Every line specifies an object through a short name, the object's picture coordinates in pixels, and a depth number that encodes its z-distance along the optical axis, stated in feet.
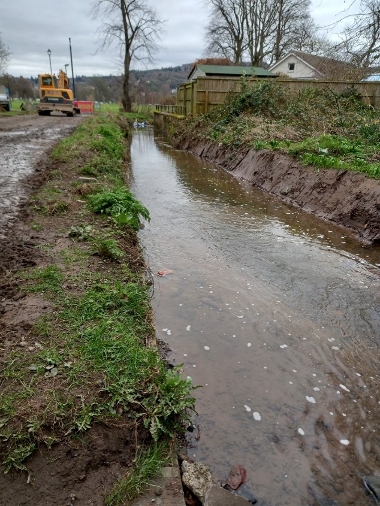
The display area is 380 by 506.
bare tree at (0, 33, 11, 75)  126.14
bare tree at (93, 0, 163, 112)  110.42
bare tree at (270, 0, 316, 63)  115.24
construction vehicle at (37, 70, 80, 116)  87.15
